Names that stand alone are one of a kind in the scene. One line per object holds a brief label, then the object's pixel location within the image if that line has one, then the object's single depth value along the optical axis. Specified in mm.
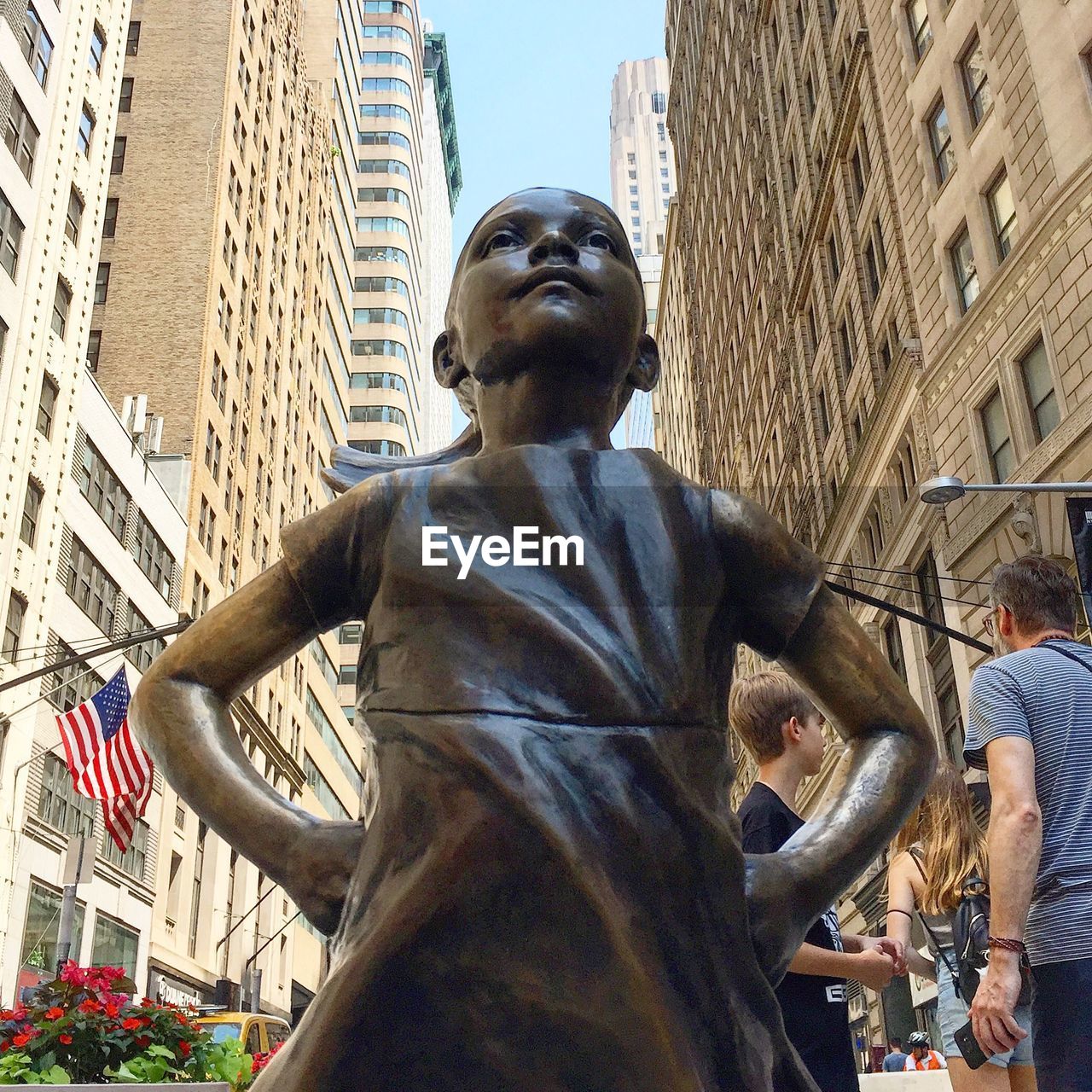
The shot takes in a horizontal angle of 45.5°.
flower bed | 6605
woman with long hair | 4496
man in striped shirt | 3316
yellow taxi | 17312
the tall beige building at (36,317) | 25828
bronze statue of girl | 1616
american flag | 16594
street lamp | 13852
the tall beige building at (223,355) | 40812
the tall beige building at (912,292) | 21078
